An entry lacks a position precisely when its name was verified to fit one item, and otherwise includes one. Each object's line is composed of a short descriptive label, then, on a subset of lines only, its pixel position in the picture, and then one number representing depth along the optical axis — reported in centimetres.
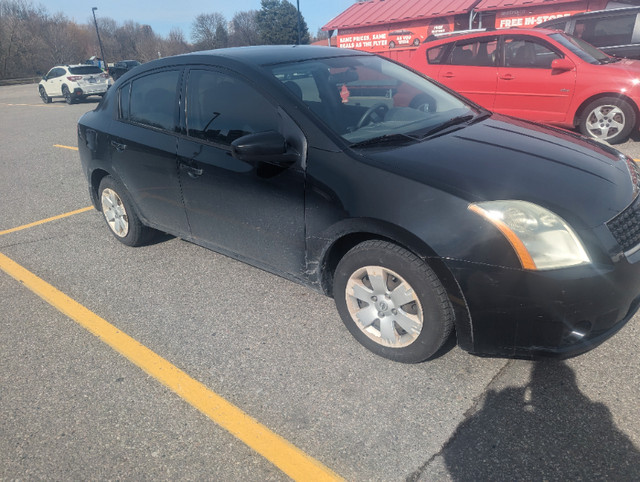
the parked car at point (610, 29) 831
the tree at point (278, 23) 6481
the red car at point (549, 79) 639
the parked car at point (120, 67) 3110
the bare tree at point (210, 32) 7868
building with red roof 1662
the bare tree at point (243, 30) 8031
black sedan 214
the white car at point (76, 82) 1923
